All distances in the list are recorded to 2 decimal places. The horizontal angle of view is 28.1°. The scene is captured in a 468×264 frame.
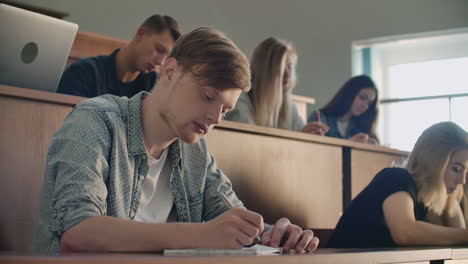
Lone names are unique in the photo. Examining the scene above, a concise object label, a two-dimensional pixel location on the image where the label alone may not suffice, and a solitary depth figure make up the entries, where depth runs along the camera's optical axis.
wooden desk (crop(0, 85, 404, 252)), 2.09
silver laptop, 2.33
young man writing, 1.63
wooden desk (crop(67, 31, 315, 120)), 4.67
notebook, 1.51
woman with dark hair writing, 4.40
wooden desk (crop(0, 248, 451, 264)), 1.29
